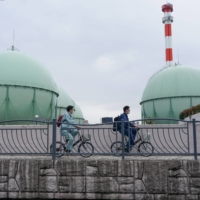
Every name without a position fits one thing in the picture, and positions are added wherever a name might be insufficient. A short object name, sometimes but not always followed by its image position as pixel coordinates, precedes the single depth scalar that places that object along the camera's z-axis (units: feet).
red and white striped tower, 114.98
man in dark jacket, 23.58
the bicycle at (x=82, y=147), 24.32
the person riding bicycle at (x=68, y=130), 24.09
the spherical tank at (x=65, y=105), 81.35
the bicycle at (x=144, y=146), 25.88
